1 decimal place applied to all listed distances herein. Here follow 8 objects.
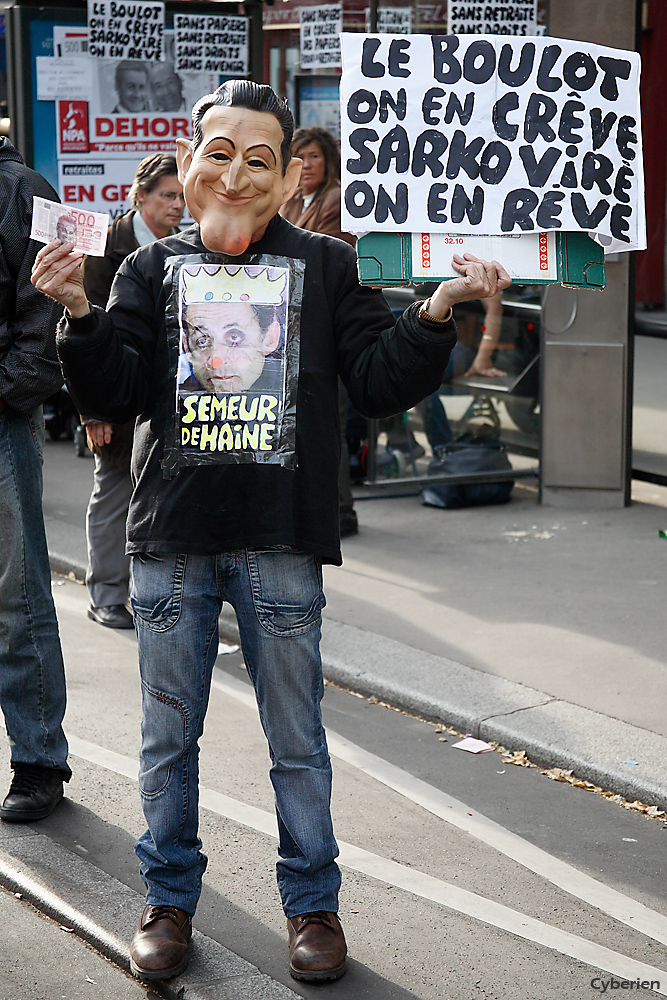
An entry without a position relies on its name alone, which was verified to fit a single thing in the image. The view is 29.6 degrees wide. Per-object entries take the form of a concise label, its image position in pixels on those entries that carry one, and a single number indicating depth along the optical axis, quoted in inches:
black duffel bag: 302.8
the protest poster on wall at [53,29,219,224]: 290.7
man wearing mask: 111.0
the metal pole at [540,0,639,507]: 288.5
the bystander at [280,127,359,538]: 265.9
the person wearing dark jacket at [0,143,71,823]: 142.1
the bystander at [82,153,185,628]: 222.8
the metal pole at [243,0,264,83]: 302.0
